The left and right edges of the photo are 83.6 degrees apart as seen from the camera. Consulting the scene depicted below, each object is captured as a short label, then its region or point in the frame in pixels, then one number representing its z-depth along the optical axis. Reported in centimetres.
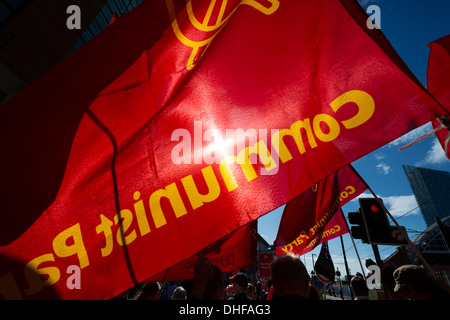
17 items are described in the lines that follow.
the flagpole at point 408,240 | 194
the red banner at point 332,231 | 554
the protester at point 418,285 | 211
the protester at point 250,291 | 616
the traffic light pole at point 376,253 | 442
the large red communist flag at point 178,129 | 149
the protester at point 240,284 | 479
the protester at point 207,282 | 164
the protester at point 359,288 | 434
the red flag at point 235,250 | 431
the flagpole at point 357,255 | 461
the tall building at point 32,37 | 838
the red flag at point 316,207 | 481
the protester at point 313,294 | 341
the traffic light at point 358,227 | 468
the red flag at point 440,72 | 164
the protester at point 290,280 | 174
